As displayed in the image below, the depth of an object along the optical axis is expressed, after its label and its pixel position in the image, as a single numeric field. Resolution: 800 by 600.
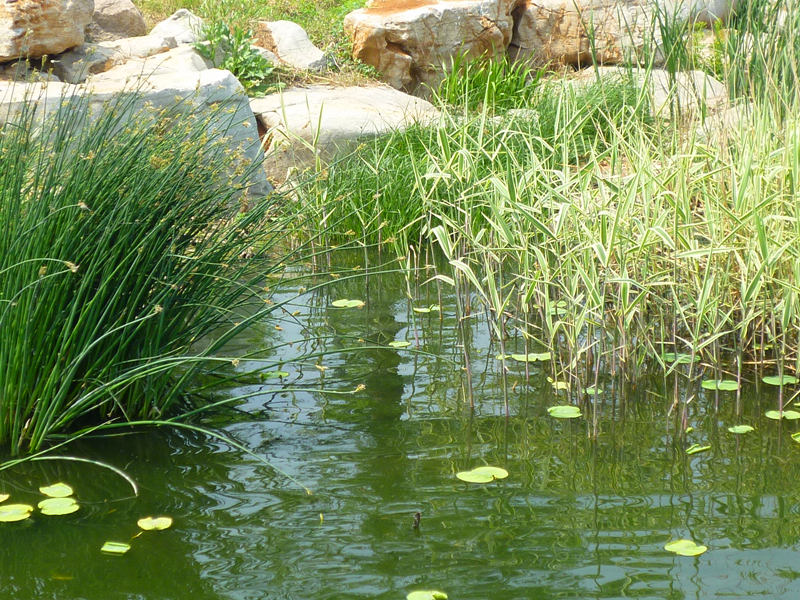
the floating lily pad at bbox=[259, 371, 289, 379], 6.81
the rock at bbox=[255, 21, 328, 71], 16.78
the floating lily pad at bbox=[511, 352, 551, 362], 7.18
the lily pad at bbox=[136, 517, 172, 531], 4.70
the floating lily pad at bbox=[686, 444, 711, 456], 5.60
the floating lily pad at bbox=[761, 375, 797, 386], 6.40
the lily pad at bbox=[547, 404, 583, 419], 6.21
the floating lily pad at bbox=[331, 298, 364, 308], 8.84
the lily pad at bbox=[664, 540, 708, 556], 4.41
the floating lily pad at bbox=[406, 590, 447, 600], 4.11
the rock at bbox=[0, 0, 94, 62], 12.98
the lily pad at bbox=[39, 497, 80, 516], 4.87
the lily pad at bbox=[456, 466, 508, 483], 5.30
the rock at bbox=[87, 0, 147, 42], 15.83
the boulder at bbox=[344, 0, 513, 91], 17.53
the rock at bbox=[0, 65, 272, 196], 11.78
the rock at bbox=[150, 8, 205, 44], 15.87
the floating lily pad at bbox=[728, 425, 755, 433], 5.90
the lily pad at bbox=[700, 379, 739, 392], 6.49
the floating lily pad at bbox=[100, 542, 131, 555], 4.47
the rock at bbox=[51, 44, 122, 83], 13.81
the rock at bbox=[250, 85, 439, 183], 13.06
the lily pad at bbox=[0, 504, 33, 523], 4.76
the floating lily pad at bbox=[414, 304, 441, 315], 8.55
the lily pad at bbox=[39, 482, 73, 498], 5.07
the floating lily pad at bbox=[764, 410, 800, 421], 6.10
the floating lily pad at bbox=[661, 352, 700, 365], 6.25
